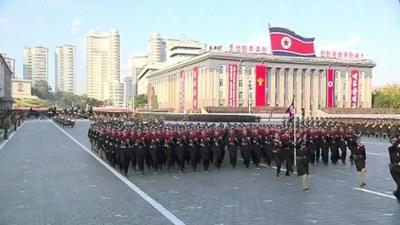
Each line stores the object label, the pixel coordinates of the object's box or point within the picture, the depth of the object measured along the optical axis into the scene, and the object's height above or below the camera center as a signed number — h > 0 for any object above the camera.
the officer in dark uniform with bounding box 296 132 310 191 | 11.97 -1.33
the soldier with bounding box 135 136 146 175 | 15.38 -1.34
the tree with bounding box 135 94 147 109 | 137.25 +2.44
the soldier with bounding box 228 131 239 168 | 16.59 -1.32
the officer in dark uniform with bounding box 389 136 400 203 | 10.27 -1.08
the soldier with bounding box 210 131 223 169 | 16.45 -1.34
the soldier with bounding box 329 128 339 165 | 17.79 -1.37
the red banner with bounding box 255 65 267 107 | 86.44 +4.35
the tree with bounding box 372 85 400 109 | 93.86 +2.63
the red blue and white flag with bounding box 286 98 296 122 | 17.29 -0.05
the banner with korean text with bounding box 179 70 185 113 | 101.31 +3.84
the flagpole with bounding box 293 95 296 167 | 14.91 -0.89
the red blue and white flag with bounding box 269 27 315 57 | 82.73 +12.22
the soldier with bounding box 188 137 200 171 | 16.09 -1.43
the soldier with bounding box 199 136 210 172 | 16.16 -1.39
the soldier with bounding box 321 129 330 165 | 17.60 -1.32
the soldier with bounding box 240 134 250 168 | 16.88 -1.47
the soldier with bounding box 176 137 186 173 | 15.98 -1.38
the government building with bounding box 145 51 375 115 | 88.06 +5.65
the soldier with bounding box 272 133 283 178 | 14.63 -1.27
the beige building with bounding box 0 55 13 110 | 50.06 +3.49
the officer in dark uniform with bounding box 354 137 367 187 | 12.52 -1.29
